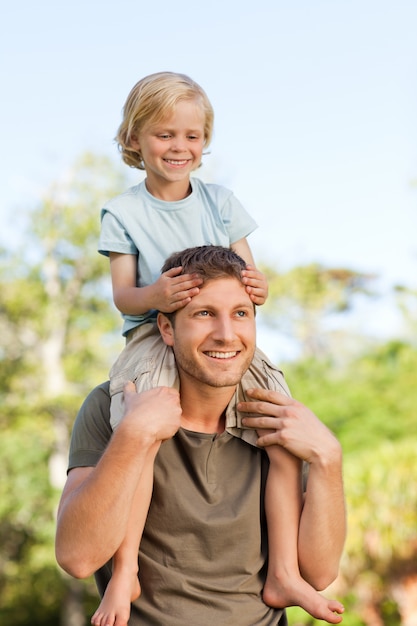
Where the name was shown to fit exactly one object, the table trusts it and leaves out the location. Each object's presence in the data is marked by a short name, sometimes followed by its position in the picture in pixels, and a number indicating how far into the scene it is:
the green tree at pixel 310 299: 24.82
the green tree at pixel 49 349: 17.80
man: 2.73
